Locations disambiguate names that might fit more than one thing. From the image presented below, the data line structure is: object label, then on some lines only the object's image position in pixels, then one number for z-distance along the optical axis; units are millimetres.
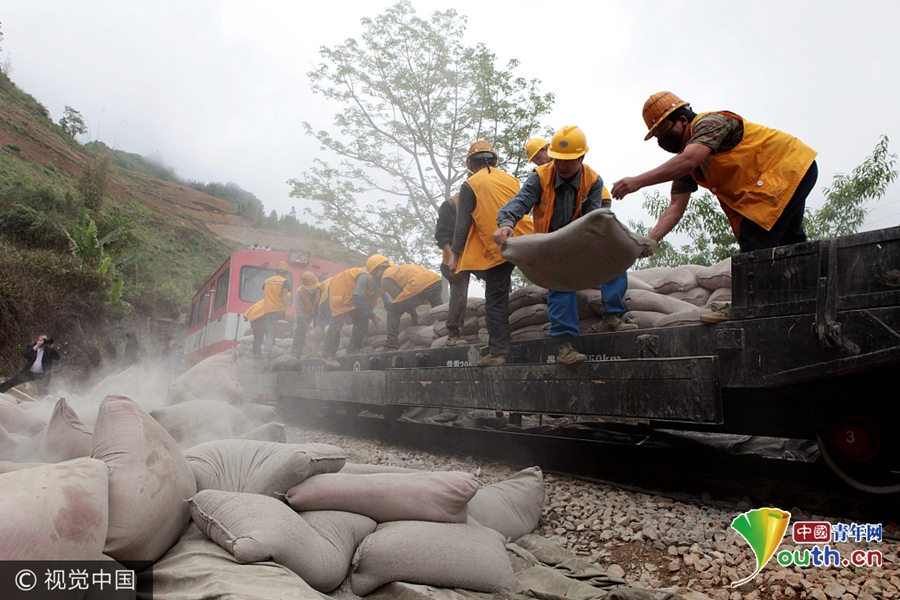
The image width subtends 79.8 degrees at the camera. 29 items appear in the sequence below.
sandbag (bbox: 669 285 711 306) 3898
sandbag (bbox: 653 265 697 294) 4008
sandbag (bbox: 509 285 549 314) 4266
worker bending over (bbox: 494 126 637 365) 3408
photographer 7992
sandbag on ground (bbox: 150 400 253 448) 3684
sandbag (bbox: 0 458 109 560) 1364
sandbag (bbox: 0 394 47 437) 3342
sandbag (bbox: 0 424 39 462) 2660
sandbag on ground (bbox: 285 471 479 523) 2184
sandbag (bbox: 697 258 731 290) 3736
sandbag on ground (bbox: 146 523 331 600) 1512
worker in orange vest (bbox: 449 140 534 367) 4020
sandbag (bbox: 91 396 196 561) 1696
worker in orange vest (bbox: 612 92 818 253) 2717
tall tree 11914
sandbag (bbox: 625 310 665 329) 3562
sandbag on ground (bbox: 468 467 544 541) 2580
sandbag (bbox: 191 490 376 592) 1735
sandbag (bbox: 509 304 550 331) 4176
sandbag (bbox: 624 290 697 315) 3717
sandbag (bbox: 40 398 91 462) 2488
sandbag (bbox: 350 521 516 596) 1979
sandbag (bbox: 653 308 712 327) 3094
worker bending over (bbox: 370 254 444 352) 6340
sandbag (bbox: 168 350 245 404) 5520
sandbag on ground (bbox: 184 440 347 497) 2230
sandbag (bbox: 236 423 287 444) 3359
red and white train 11438
